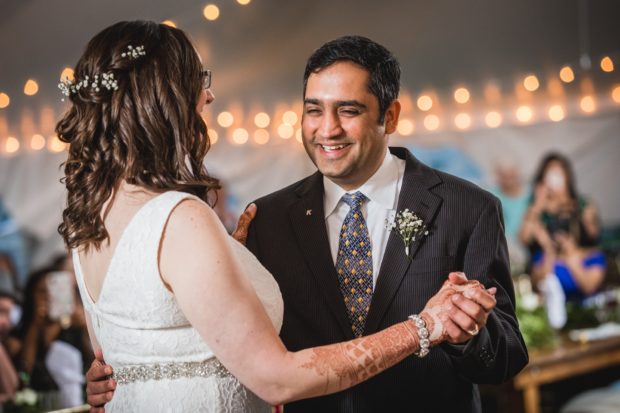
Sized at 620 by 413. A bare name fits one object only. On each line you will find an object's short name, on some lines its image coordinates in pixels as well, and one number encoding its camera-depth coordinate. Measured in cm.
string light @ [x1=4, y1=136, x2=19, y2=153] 444
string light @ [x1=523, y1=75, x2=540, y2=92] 683
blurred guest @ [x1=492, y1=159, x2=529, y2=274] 690
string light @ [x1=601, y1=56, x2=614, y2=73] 689
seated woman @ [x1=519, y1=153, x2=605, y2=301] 694
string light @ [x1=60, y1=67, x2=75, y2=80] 439
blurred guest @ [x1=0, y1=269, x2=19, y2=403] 414
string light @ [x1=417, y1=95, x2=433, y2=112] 663
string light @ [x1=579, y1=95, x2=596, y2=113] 716
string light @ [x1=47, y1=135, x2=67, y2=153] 459
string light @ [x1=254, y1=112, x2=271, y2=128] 570
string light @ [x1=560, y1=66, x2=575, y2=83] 689
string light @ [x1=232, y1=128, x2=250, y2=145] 556
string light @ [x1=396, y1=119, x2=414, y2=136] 655
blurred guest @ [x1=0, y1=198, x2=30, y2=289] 432
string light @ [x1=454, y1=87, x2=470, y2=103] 677
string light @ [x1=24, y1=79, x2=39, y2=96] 439
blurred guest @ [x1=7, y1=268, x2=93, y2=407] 436
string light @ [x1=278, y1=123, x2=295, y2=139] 588
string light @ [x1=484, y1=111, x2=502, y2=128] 693
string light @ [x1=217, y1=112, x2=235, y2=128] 546
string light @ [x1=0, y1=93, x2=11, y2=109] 436
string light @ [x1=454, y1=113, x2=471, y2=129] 685
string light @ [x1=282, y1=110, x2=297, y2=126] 585
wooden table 481
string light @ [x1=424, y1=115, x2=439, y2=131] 668
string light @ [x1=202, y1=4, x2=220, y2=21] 496
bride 184
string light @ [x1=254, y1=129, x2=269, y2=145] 573
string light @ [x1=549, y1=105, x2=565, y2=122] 707
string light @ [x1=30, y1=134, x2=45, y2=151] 454
